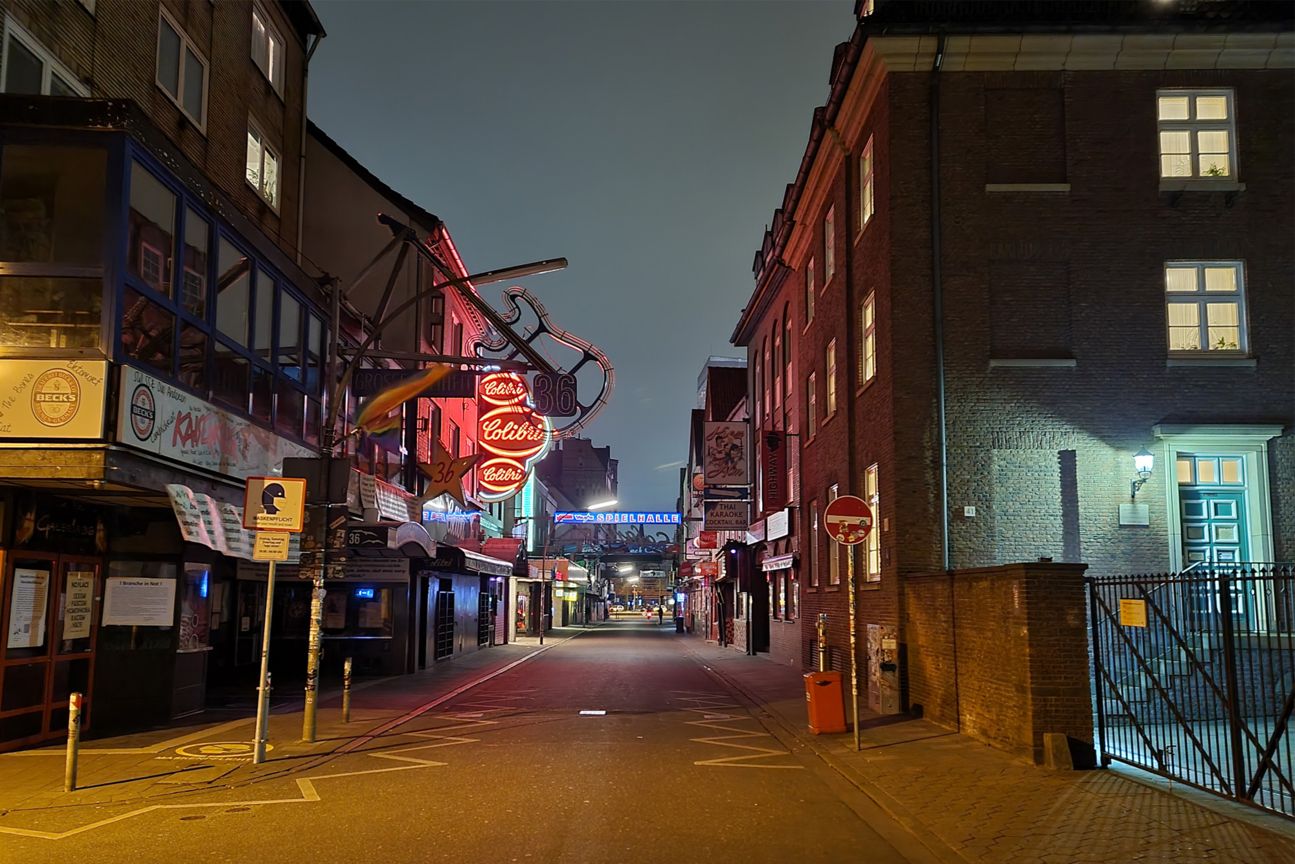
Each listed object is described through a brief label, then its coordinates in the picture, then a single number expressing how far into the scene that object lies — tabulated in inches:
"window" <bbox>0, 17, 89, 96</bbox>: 497.4
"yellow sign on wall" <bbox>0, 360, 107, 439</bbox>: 455.2
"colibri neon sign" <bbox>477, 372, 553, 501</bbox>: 1159.6
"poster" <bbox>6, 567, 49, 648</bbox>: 494.0
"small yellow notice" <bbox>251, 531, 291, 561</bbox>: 482.9
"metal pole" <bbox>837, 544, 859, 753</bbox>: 519.5
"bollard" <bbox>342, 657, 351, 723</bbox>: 617.0
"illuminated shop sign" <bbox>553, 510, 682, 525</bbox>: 2704.2
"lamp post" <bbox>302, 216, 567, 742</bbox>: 542.0
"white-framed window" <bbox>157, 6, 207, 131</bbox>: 653.9
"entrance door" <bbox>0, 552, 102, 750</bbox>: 492.7
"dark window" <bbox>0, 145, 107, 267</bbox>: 469.1
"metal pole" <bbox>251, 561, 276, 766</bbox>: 468.8
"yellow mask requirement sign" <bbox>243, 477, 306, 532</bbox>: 483.2
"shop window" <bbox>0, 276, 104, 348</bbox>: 466.0
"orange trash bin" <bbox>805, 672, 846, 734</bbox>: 588.7
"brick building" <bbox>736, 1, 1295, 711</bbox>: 690.2
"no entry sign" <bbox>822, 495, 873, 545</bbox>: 547.5
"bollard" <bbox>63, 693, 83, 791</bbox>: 390.0
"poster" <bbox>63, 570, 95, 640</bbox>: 539.2
